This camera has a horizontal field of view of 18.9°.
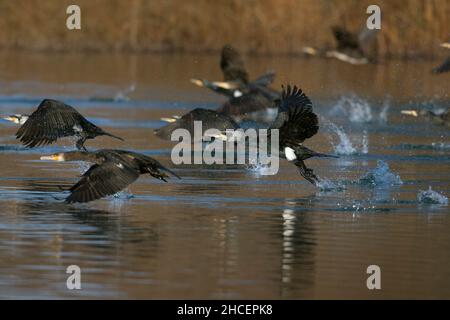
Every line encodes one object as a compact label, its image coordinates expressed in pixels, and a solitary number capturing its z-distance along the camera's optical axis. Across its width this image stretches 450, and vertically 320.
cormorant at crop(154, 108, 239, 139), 15.67
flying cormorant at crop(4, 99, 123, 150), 14.67
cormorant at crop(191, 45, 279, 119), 19.41
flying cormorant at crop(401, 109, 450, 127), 19.25
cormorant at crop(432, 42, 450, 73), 20.02
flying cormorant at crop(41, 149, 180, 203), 12.55
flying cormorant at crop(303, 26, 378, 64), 27.57
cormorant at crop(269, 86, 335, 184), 13.84
